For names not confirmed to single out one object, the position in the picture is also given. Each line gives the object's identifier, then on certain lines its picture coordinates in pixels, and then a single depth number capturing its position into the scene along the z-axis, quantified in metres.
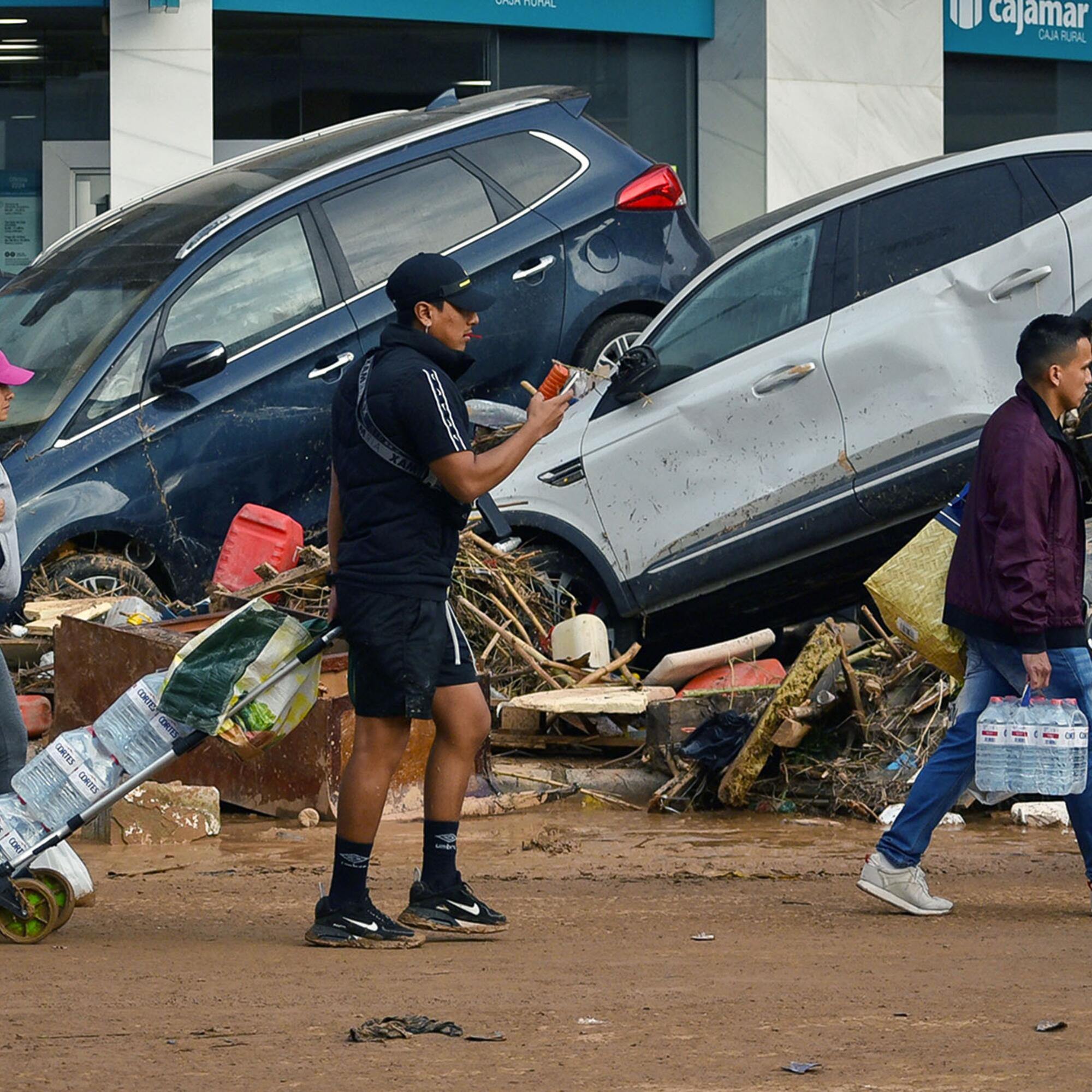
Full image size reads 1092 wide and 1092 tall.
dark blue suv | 17.77
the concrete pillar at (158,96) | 29.70
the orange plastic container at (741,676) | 16.87
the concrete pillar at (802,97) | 33.81
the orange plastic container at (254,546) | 17.91
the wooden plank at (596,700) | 16.61
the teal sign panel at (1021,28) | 36.53
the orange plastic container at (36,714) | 16.42
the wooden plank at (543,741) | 17.16
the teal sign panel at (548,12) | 31.02
